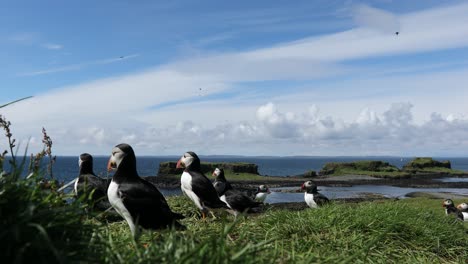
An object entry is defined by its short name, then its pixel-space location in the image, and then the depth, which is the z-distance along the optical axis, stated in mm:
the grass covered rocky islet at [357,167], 116688
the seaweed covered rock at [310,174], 113712
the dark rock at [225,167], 105475
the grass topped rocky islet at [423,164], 123000
